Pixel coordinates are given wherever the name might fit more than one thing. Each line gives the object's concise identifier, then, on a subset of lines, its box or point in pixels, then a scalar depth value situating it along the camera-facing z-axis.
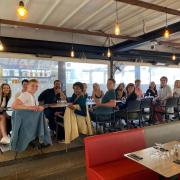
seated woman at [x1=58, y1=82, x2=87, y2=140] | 4.09
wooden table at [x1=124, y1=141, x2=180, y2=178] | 1.74
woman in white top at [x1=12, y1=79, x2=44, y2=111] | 3.54
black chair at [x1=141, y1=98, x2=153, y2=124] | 5.17
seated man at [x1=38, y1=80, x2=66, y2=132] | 5.20
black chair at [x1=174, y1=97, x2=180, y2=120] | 5.73
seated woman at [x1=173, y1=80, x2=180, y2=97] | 6.04
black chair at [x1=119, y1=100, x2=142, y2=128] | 4.79
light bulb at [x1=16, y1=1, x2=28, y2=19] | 2.68
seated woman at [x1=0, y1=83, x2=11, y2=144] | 4.36
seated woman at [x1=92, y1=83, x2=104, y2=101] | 5.68
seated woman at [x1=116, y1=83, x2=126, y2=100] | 5.93
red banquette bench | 2.26
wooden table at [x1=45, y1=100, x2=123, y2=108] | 4.58
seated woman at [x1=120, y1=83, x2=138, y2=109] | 4.89
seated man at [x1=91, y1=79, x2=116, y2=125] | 4.45
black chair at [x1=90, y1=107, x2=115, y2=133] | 4.57
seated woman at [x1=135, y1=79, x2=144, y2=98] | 6.51
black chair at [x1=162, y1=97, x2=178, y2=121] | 5.48
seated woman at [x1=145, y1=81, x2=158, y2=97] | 6.77
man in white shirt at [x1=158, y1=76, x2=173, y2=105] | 5.85
